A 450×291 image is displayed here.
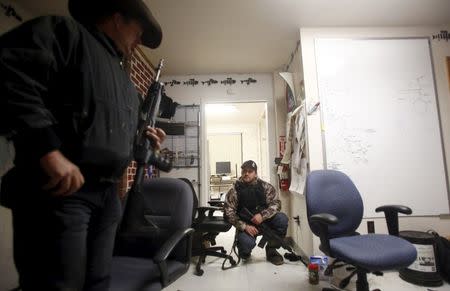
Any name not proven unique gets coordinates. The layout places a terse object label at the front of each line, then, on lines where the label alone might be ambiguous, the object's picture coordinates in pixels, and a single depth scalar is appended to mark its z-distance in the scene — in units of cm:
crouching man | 262
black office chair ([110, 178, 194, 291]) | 104
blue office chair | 142
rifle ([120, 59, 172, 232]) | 103
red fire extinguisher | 333
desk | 777
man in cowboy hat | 61
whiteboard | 235
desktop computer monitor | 791
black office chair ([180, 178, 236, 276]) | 257
